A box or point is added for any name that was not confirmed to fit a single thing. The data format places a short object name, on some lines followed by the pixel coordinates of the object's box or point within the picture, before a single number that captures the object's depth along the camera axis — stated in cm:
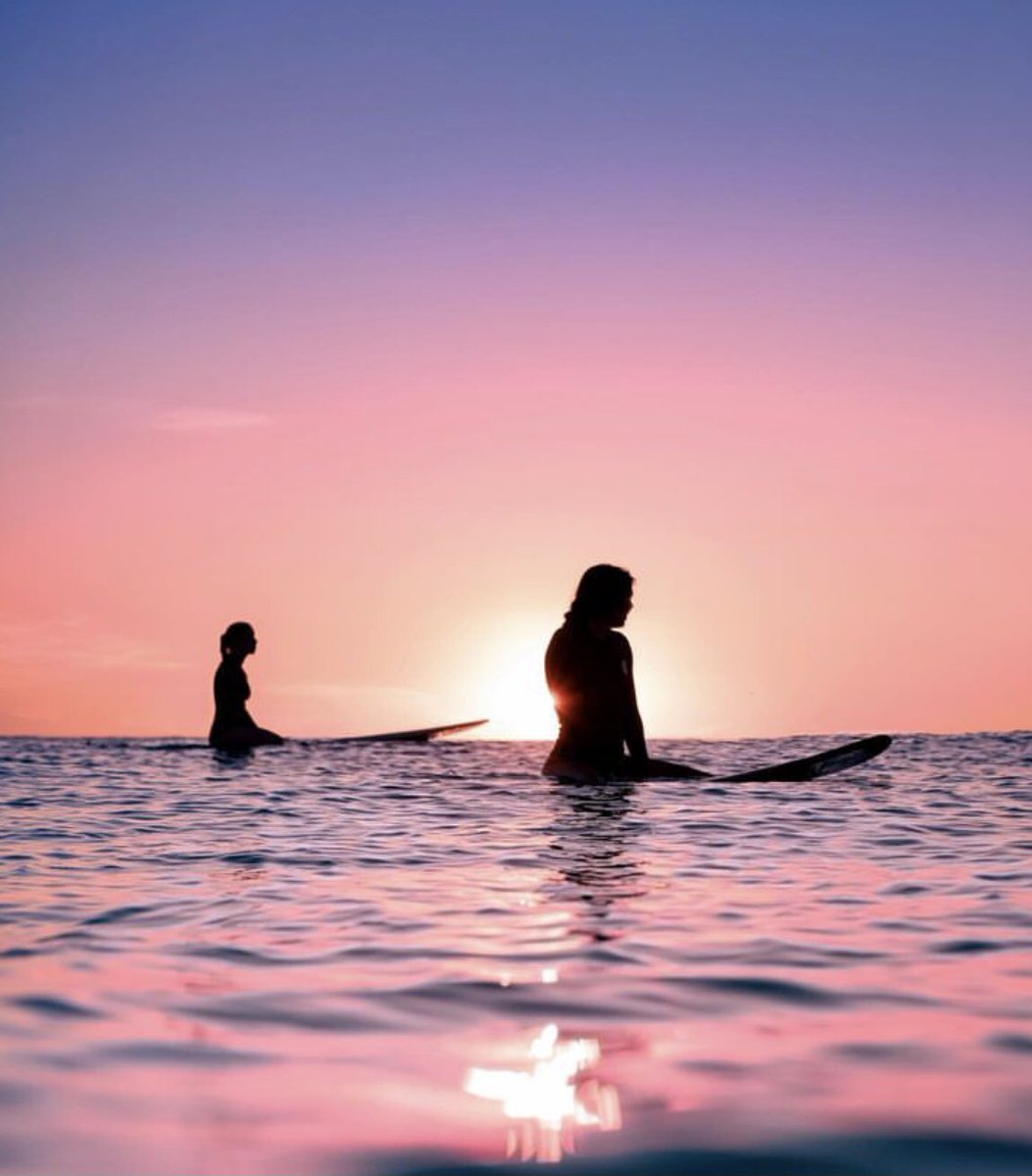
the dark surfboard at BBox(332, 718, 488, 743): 2366
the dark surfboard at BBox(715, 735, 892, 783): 1191
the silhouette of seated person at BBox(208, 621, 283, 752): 1903
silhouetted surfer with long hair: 1040
